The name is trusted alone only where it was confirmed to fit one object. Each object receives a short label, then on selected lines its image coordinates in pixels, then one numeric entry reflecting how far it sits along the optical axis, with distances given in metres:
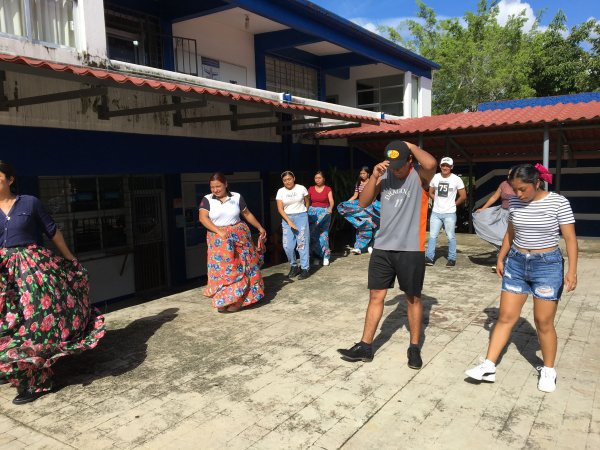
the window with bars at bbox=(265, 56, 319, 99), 11.66
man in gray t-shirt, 3.76
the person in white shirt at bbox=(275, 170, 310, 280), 7.22
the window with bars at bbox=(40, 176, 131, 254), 7.54
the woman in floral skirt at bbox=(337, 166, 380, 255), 9.21
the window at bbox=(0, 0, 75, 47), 5.83
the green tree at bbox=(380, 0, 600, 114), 23.62
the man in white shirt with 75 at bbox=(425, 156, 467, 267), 7.52
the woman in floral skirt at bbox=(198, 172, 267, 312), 5.56
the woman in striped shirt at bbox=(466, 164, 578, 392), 3.31
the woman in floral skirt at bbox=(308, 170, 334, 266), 8.09
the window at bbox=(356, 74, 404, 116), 15.21
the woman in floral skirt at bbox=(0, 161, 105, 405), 3.39
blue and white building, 5.71
